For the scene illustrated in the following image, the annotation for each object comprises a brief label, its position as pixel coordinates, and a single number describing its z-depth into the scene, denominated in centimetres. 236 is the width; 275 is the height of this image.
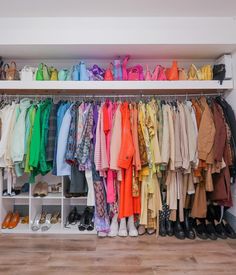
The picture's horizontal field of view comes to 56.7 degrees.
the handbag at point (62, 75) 242
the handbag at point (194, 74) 243
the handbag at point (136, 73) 243
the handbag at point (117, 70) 244
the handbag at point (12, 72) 243
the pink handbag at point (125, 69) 243
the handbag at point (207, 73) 241
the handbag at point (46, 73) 240
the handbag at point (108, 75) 241
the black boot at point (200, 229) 230
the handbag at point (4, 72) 246
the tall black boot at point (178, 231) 230
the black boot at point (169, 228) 236
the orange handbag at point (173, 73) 240
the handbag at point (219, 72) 236
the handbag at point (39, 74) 238
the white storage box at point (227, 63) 238
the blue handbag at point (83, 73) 238
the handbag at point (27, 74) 237
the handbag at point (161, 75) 242
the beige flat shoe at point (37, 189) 248
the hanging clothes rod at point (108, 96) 258
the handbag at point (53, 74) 244
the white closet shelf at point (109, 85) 233
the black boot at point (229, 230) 230
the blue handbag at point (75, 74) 240
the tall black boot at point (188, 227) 230
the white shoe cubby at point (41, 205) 244
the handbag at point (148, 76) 241
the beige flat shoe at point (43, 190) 249
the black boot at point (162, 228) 236
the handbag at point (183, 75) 243
